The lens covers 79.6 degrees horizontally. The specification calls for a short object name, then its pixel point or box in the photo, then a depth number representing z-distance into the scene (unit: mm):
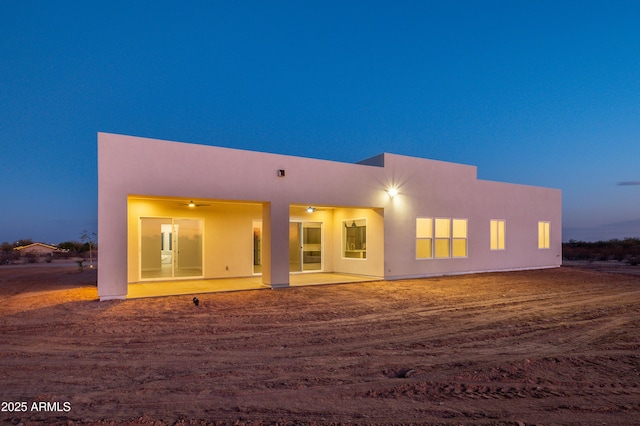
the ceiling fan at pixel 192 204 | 12258
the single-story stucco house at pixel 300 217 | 9320
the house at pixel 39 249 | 30422
